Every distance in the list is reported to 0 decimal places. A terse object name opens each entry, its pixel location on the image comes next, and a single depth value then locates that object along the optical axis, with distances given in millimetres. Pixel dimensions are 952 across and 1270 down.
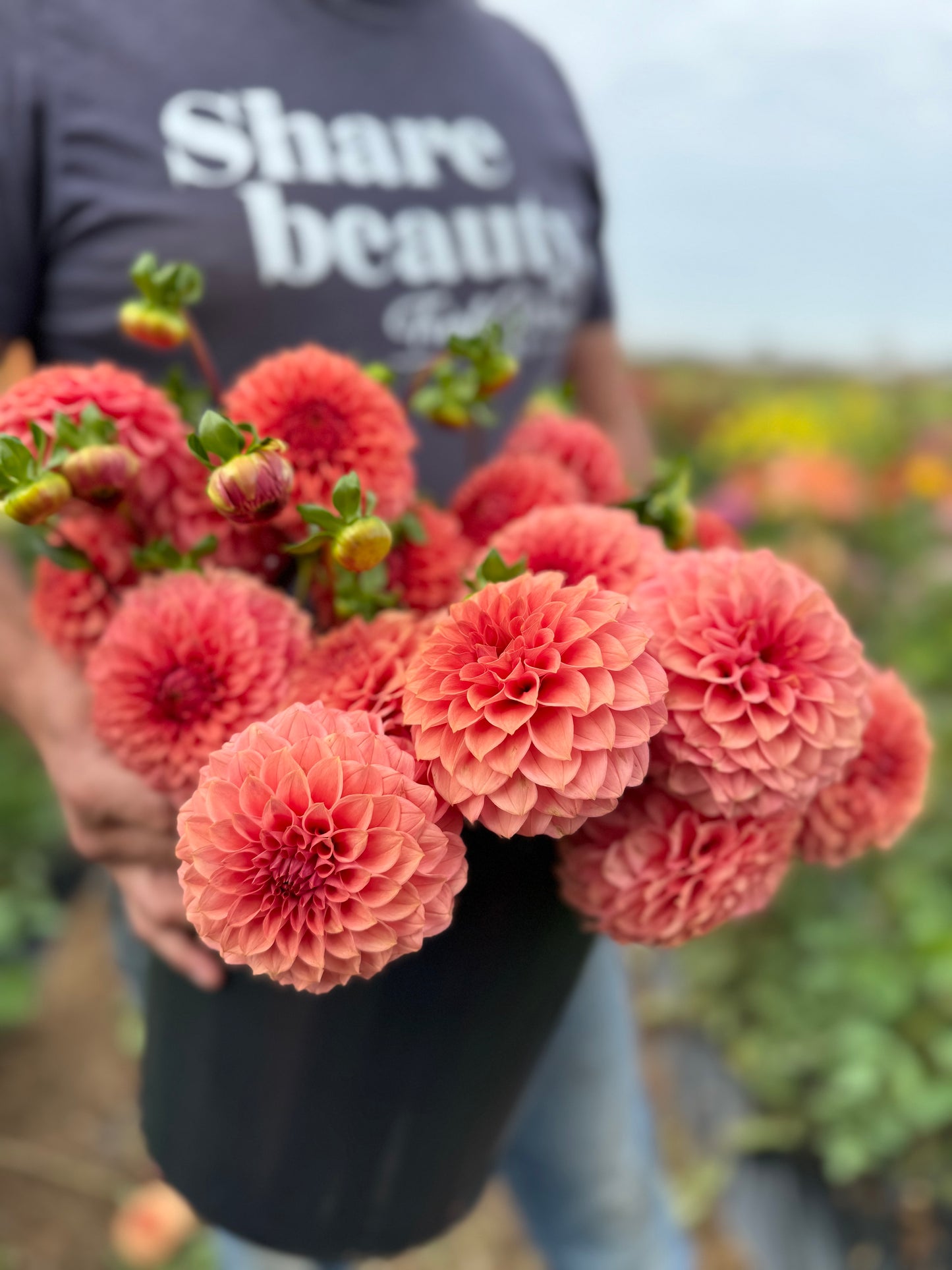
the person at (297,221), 565
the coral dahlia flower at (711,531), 493
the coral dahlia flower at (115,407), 378
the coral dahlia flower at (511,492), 464
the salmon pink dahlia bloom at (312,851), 295
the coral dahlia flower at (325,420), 379
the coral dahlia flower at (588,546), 377
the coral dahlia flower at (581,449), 528
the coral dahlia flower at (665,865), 368
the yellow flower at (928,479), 1461
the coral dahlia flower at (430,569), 426
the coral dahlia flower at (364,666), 342
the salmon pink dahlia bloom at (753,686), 327
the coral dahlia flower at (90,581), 425
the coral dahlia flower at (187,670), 378
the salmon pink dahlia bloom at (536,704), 292
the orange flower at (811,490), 1382
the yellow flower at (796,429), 1773
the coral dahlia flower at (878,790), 410
